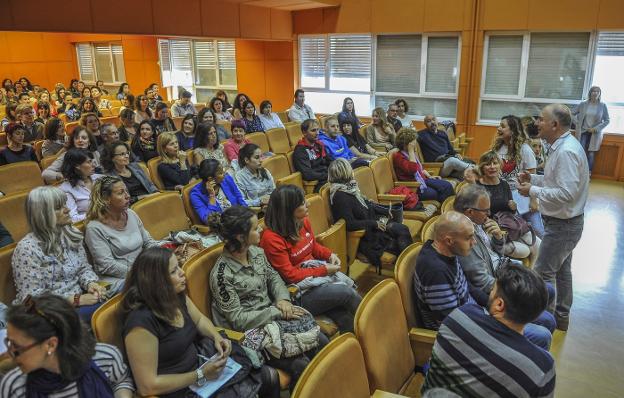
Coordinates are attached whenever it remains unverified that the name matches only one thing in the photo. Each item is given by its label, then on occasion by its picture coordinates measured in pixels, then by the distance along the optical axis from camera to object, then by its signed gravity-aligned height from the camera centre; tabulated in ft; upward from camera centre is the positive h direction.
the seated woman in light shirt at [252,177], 14.53 -3.02
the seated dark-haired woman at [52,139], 17.31 -2.13
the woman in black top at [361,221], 12.66 -3.75
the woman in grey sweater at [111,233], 9.43 -3.06
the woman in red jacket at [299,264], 9.31 -3.78
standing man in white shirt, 10.37 -2.53
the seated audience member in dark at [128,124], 19.71 -1.88
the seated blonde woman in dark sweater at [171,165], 15.19 -2.73
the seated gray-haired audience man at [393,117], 25.11 -2.05
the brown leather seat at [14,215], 11.48 -3.24
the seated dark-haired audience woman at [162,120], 20.52 -1.73
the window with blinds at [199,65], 41.83 +1.31
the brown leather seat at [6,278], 8.42 -3.48
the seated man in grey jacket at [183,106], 28.17 -1.58
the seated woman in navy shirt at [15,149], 16.15 -2.33
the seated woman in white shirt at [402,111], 25.82 -1.78
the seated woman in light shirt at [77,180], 11.94 -2.53
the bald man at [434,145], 20.44 -2.86
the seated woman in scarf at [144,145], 17.56 -2.37
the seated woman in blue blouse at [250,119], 23.80 -2.00
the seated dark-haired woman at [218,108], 26.13 -1.56
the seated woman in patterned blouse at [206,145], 16.69 -2.31
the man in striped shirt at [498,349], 5.61 -3.25
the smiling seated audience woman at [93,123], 18.21 -1.65
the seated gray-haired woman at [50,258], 8.27 -3.12
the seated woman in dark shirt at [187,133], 18.98 -2.14
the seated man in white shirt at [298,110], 27.80 -1.84
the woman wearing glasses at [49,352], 5.29 -3.07
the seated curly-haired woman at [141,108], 23.94 -1.42
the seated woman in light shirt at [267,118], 25.35 -2.08
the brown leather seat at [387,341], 6.97 -4.05
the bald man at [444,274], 7.85 -3.24
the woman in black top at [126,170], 13.39 -2.59
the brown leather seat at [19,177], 14.52 -2.98
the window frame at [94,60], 47.75 +2.32
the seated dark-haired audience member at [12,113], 20.72 -1.40
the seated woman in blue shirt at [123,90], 35.06 -0.75
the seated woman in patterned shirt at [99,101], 32.65 -1.44
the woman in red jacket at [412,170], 17.13 -3.33
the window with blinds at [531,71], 25.96 +0.31
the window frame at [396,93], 28.96 +0.41
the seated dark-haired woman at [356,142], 22.15 -3.00
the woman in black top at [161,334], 6.25 -3.45
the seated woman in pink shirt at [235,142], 18.08 -2.42
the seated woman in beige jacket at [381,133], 23.65 -2.71
